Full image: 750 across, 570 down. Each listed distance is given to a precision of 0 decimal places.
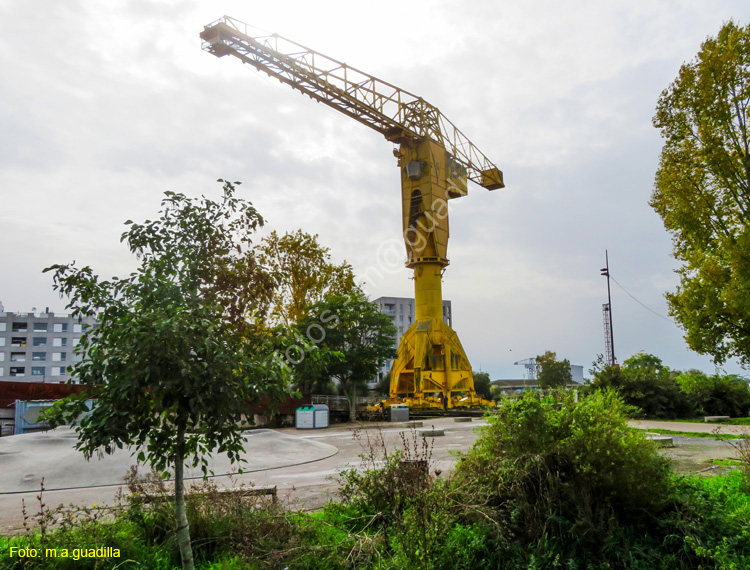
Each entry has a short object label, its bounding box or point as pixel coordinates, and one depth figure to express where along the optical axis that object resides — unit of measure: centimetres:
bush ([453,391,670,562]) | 530
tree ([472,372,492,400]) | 5741
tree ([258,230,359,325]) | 3156
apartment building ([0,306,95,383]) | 6675
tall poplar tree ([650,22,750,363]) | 1541
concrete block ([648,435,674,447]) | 1168
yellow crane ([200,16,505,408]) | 3028
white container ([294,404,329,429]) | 2425
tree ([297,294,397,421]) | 2956
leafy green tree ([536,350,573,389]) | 4970
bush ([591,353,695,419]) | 2295
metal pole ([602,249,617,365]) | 3983
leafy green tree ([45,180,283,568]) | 402
